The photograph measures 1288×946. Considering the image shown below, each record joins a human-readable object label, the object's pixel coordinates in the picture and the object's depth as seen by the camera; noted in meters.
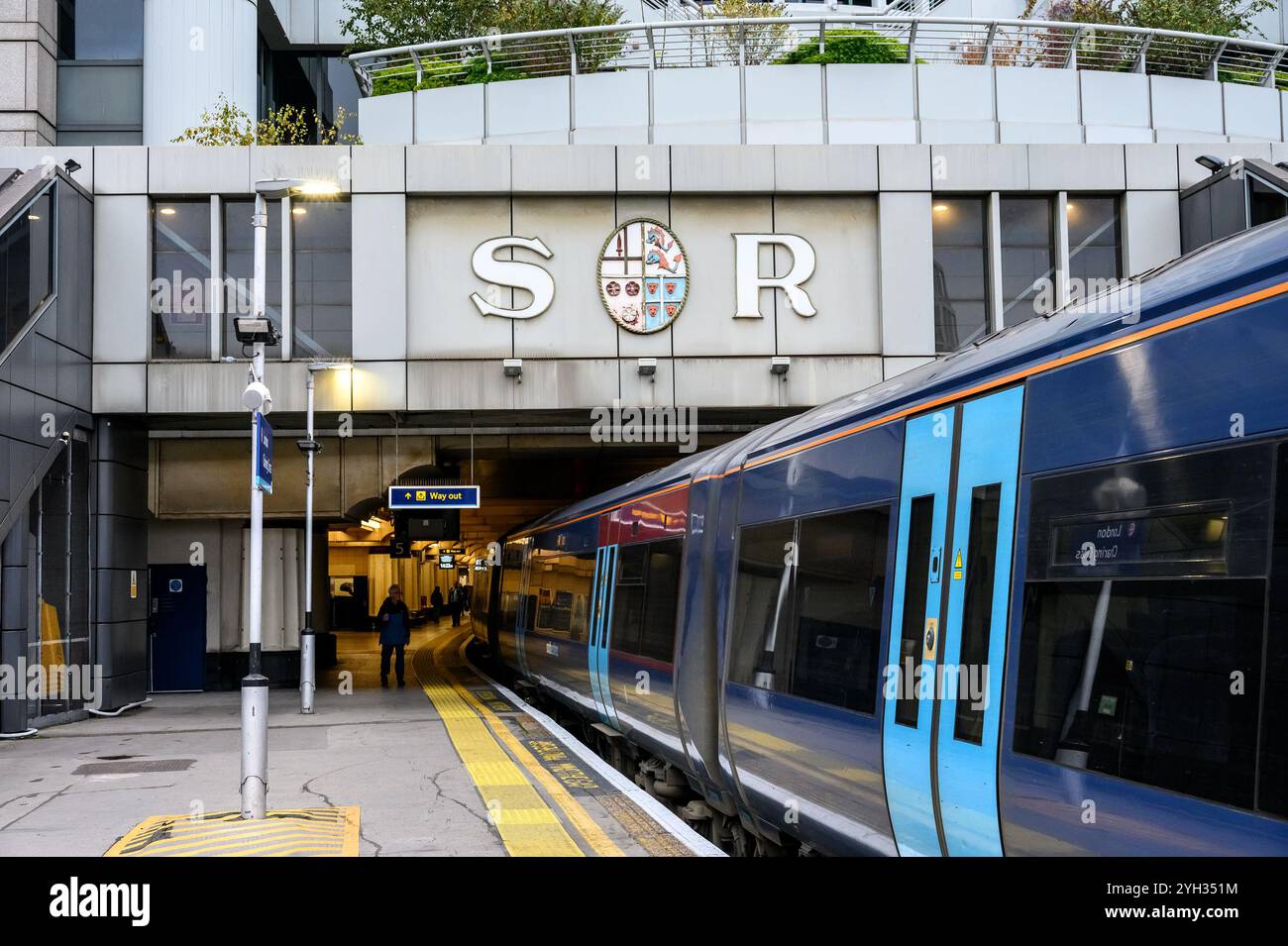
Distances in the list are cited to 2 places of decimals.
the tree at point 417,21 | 34.19
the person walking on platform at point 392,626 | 23.88
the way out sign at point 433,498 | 20.05
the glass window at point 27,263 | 16.00
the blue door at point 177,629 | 23.39
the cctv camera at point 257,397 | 10.55
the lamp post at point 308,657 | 18.98
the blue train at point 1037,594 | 3.82
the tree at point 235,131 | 23.77
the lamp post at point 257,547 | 9.48
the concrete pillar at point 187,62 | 34.31
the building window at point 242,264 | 20.06
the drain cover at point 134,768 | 13.37
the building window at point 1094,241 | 19.44
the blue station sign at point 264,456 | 10.35
